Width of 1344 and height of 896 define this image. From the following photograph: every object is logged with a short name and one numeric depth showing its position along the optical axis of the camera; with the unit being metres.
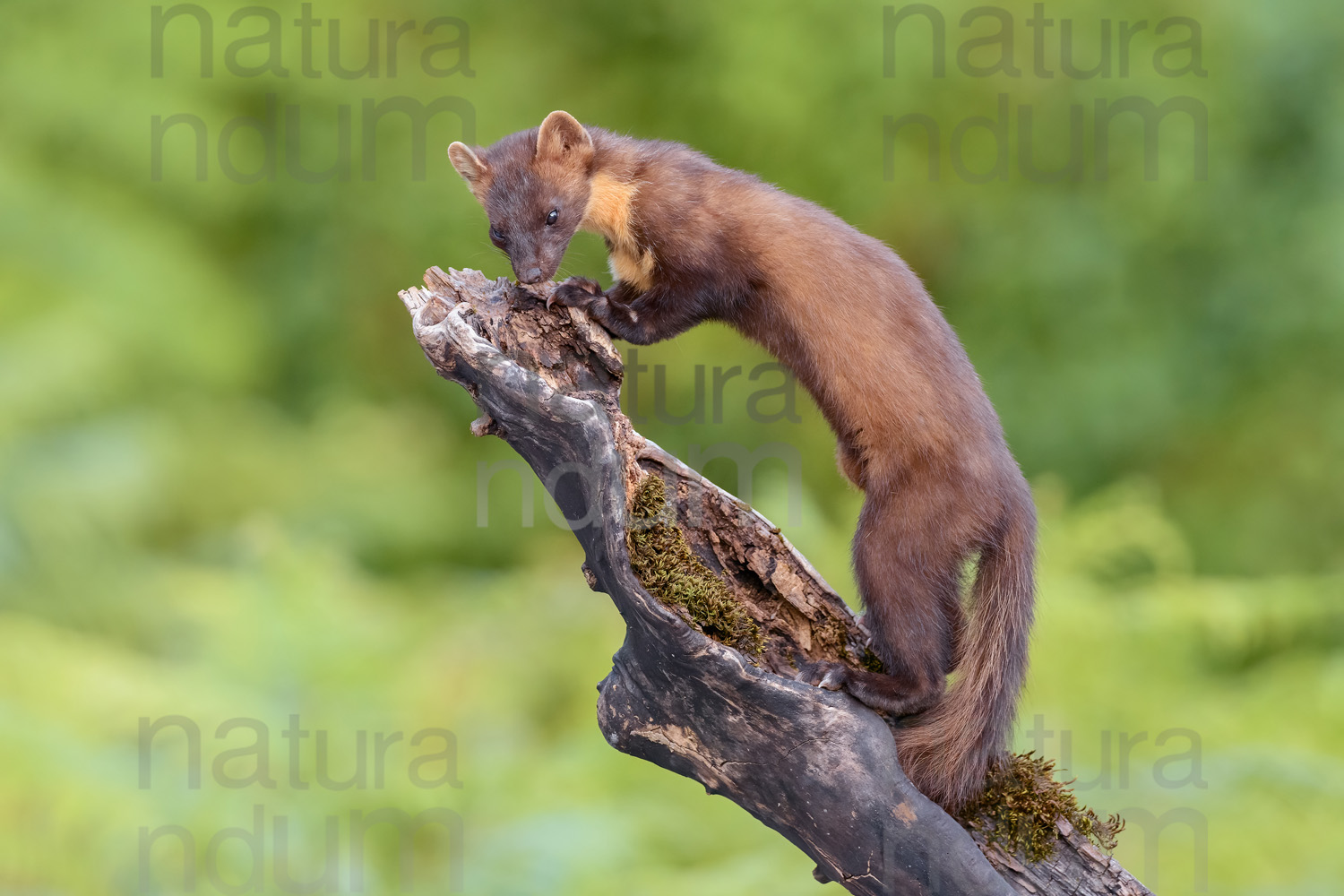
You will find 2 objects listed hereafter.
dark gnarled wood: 5.30
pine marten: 5.96
